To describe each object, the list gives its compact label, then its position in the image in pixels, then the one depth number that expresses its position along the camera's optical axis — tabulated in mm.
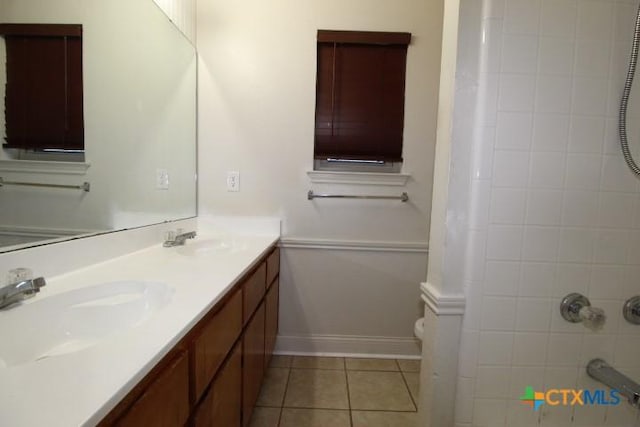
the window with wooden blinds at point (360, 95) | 1812
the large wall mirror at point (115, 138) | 816
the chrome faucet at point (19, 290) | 639
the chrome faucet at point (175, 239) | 1413
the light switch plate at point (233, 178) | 1877
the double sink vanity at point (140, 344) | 402
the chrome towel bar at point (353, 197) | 1844
